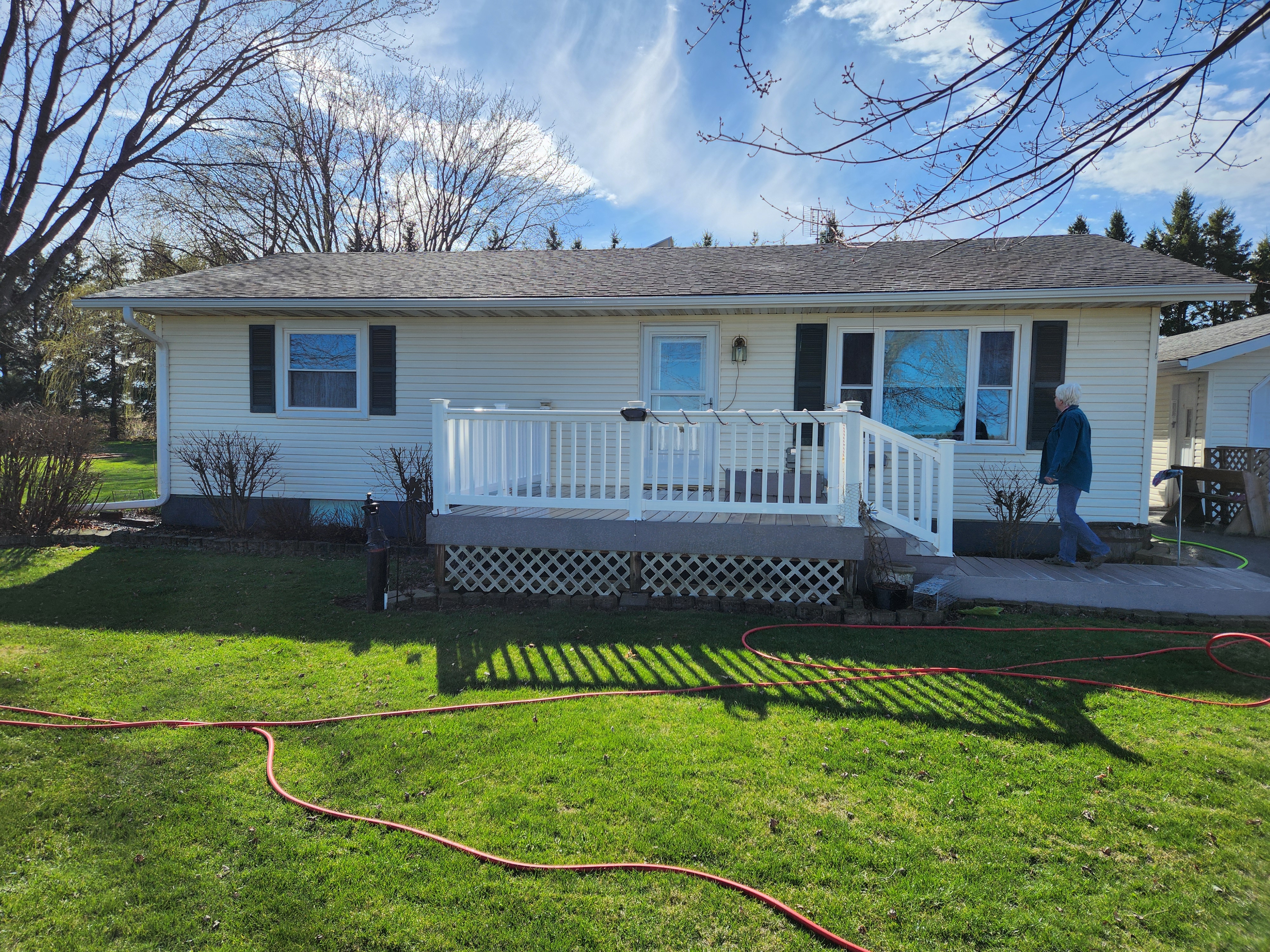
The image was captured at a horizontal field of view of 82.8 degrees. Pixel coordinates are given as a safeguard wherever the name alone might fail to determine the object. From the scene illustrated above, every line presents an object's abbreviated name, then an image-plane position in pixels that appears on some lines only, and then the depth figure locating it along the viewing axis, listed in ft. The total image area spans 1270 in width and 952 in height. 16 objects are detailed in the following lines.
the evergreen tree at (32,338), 91.40
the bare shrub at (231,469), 30.12
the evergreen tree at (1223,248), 81.71
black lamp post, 20.10
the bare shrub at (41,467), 28.32
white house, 20.13
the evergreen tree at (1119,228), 87.10
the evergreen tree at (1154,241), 85.40
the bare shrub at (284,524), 29.25
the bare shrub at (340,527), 29.22
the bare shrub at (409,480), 28.60
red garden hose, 7.93
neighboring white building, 39.24
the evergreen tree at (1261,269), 73.36
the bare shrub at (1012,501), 25.90
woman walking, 20.97
